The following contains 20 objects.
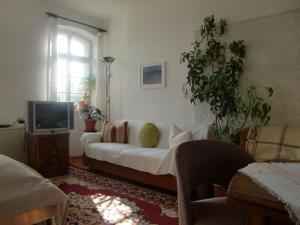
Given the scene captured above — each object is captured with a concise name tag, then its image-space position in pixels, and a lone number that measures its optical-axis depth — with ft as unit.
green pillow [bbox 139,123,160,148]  12.70
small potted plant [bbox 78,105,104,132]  16.12
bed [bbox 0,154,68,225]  5.09
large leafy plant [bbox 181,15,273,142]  10.76
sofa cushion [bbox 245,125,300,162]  8.43
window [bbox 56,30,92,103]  16.40
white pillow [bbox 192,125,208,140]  10.64
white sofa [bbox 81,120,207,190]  10.26
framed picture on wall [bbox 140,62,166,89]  14.69
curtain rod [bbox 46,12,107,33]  15.24
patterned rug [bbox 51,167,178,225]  7.77
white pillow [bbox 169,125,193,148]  10.62
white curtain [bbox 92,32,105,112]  18.02
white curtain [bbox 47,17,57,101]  15.17
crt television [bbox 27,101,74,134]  12.43
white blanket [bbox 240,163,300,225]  2.83
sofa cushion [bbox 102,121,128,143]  13.96
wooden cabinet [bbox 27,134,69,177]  12.36
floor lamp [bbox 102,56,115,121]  18.10
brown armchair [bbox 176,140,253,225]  4.33
